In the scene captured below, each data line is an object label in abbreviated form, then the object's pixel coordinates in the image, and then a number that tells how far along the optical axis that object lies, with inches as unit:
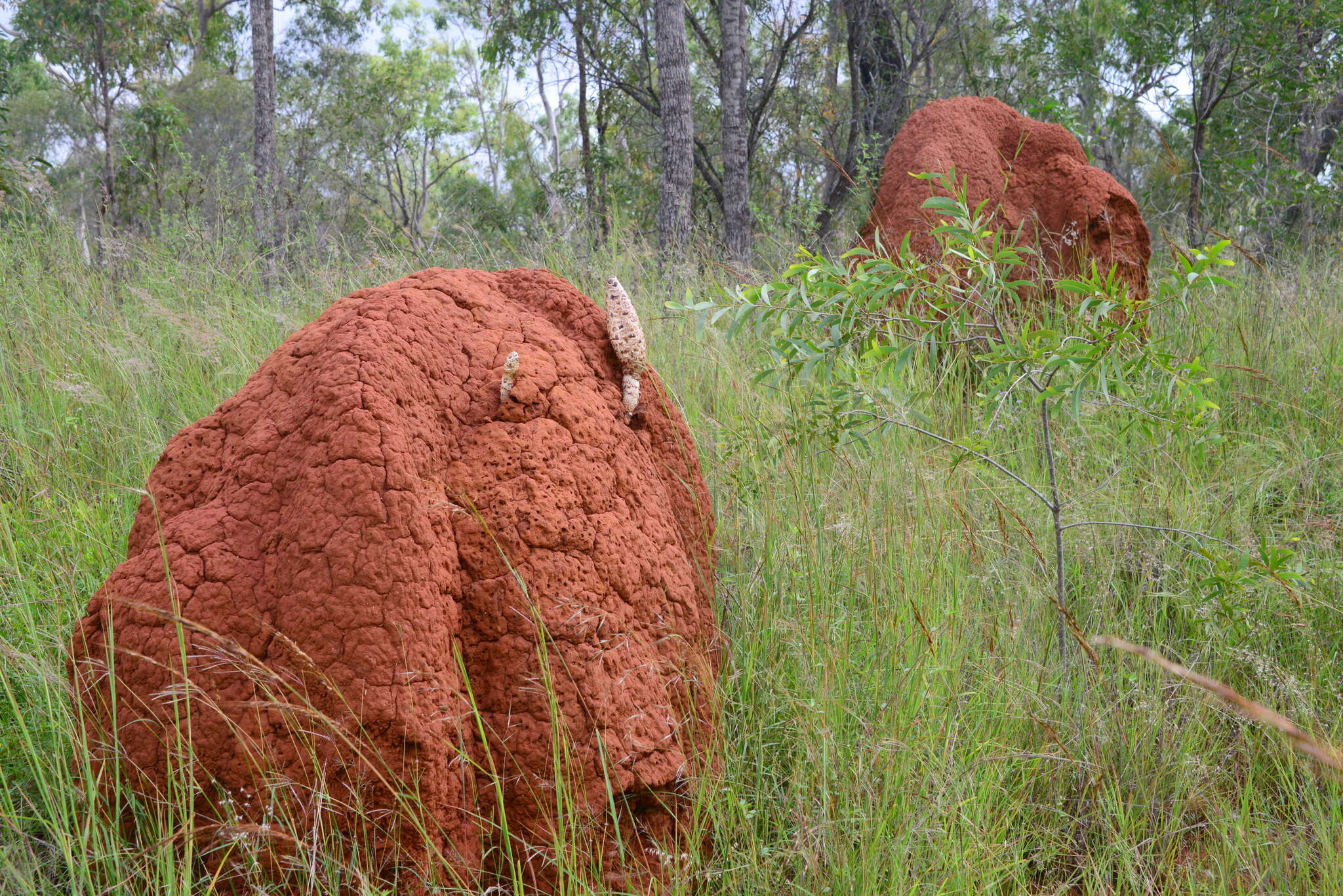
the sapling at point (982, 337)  89.6
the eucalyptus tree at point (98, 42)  422.3
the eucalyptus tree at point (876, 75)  445.1
